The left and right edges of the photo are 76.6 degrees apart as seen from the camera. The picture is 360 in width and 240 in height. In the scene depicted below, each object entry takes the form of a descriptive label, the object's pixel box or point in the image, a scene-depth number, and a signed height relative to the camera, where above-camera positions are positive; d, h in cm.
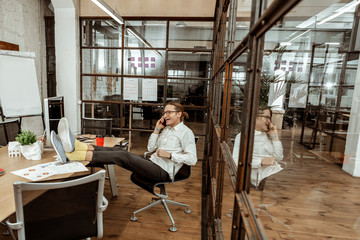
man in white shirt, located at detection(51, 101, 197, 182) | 214 -68
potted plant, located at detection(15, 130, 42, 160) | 207 -61
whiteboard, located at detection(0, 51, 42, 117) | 390 -9
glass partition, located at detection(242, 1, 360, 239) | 51 -5
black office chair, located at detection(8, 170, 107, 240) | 114 -70
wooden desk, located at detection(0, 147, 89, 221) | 125 -70
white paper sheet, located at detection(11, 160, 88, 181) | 169 -69
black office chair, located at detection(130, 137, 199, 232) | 231 -100
